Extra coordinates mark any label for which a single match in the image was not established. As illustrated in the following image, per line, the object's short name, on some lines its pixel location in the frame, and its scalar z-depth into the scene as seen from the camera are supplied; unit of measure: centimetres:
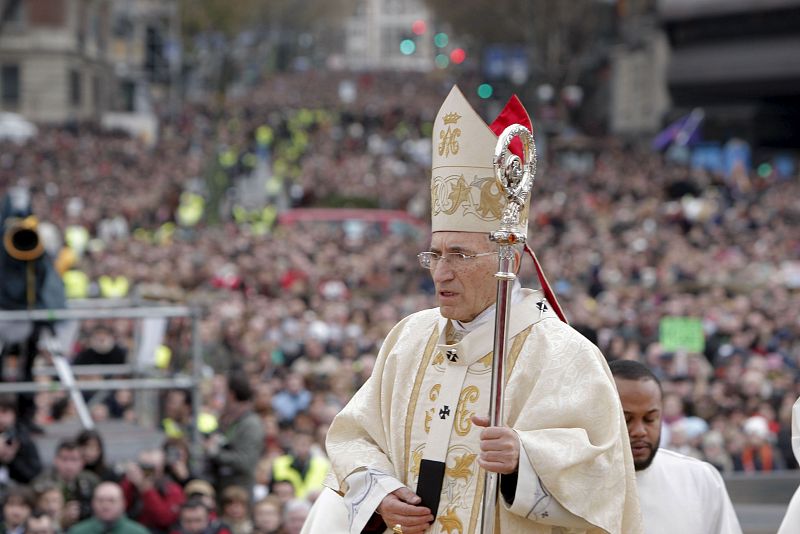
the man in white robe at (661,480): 966
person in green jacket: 1596
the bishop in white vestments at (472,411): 823
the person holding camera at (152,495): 1761
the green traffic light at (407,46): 7412
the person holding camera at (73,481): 1714
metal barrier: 1908
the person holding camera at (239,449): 1934
